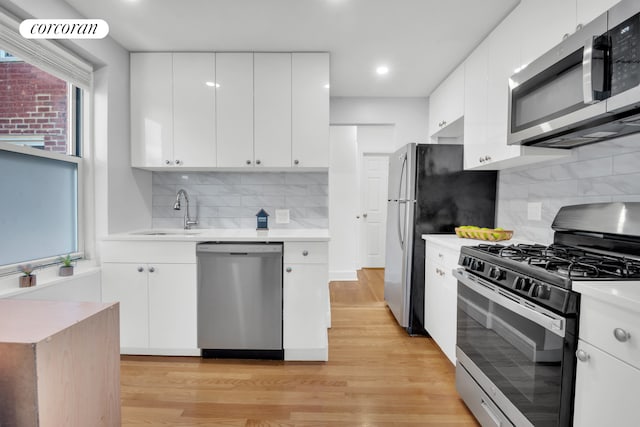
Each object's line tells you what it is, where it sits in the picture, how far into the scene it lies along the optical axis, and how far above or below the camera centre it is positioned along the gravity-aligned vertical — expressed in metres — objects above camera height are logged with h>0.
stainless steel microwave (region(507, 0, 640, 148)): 1.17 +0.51
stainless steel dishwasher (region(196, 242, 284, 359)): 2.40 -0.68
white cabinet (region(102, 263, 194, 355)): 2.44 -0.75
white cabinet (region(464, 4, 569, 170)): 2.03 +0.75
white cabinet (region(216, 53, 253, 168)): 2.76 +0.79
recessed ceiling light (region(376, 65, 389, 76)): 3.11 +1.30
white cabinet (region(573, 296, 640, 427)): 0.91 -0.48
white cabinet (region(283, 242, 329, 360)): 2.41 -0.68
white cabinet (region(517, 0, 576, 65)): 1.63 +0.98
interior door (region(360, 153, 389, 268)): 5.66 -0.08
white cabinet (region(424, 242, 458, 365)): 2.22 -0.69
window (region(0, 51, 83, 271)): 1.90 +0.24
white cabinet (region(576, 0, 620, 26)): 1.41 +0.89
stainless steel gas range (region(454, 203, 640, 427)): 1.14 -0.43
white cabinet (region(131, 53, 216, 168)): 2.76 +0.80
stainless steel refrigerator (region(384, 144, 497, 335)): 2.76 +0.06
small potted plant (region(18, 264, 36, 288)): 1.84 -0.44
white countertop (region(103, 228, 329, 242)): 2.40 -0.25
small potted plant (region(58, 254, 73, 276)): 2.12 -0.44
